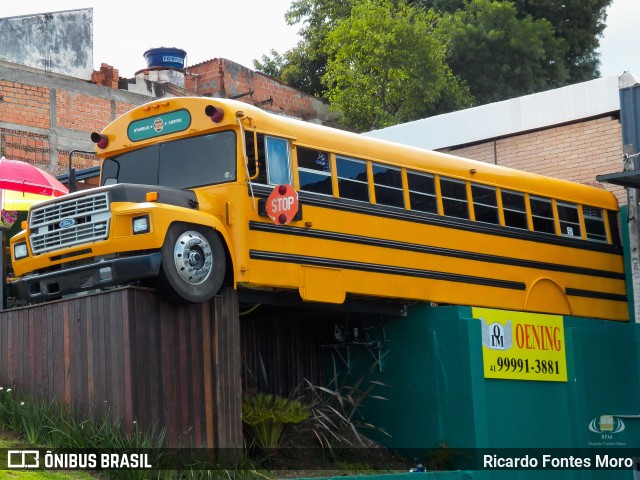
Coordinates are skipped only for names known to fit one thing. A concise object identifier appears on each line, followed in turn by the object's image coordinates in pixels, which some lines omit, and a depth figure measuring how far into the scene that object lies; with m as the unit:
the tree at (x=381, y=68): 34.44
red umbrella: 19.83
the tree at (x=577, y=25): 43.22
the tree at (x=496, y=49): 39.81
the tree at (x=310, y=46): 41.94
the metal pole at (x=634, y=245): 18.73
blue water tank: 35.88
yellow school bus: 12.80
